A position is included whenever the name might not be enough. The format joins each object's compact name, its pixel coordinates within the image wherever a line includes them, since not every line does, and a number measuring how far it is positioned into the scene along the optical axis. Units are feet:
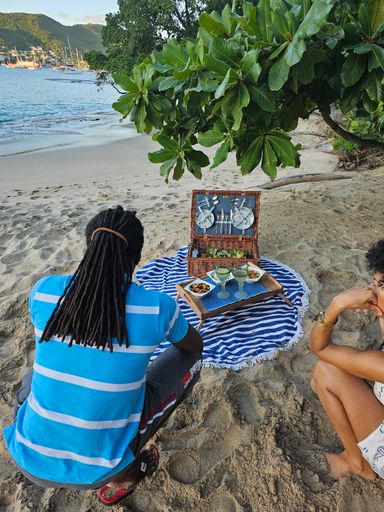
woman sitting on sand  4.36
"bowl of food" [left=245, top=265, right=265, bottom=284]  8.46
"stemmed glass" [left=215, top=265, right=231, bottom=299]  8.02
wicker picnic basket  10.01
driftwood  18.89
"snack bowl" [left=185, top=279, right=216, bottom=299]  7.99
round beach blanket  7.15
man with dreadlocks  3.84
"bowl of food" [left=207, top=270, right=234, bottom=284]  8.43
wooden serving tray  7.57
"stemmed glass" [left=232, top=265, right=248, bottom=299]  7.97
